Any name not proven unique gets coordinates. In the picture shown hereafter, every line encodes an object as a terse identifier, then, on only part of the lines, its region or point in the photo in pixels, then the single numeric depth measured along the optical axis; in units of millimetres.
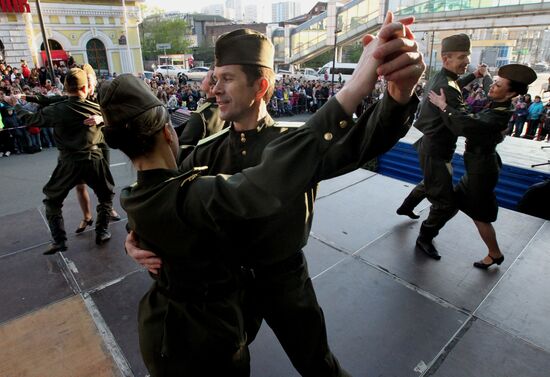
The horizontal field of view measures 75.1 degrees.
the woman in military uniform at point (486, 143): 3312
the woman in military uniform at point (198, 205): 1018
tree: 52188
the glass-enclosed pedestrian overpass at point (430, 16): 17953
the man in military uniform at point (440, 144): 3488
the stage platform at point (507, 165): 5570
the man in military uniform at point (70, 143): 3957
